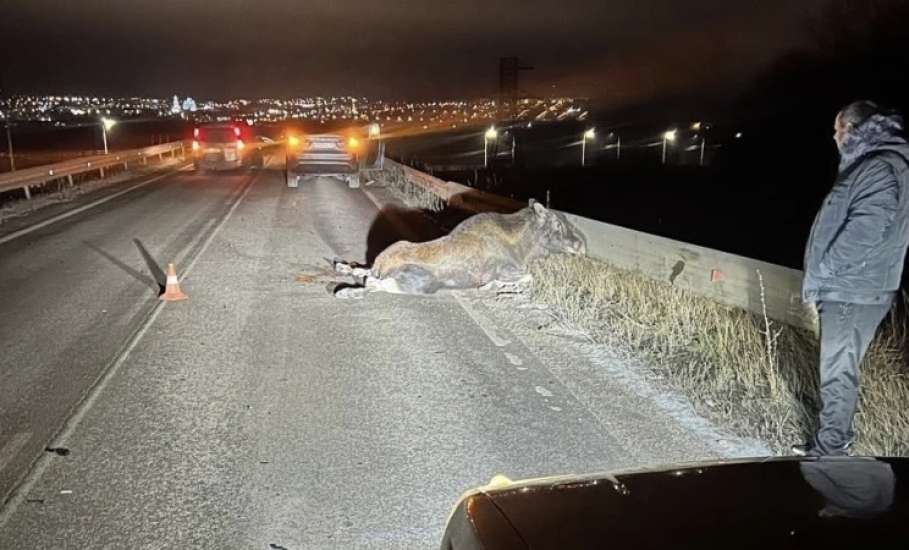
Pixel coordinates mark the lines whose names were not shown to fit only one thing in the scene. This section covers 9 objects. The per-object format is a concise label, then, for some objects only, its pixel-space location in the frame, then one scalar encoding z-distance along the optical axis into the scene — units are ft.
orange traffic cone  29.17
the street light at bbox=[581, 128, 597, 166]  179.81
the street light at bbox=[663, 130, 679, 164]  196.05
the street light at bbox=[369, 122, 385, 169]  92.36
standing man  13.23
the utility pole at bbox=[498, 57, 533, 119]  328.49
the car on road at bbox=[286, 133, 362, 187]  76.74
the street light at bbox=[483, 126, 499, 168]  181.57
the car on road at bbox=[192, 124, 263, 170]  98.73
